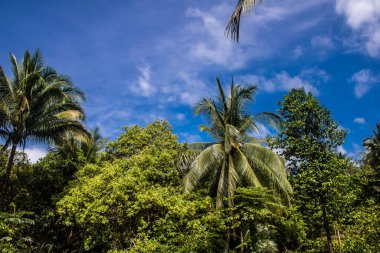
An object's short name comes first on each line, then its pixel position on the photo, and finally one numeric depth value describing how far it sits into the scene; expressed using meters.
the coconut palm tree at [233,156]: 12.91
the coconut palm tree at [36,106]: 13.62
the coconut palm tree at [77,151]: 19.44
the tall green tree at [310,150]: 12.52
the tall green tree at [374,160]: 15.66
